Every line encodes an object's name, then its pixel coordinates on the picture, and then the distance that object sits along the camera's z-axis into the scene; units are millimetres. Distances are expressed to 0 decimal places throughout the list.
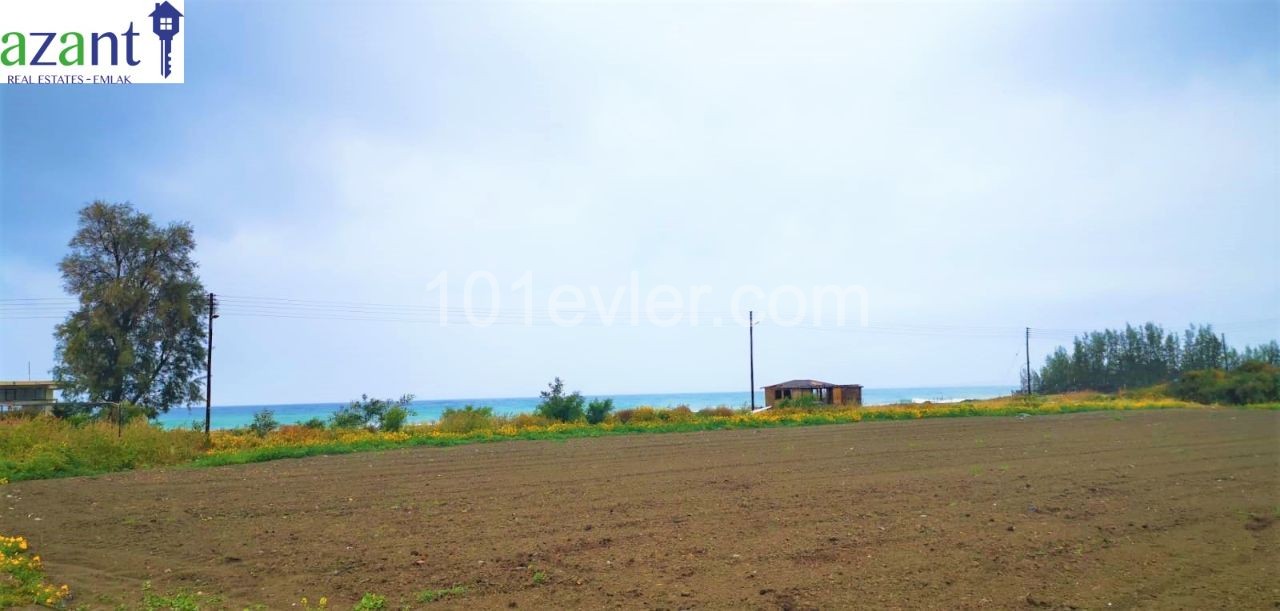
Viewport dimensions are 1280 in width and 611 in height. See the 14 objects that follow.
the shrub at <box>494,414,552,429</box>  32562
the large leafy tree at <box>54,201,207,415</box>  34344
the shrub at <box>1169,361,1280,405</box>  57812
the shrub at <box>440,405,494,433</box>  30844
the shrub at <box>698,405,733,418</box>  41341
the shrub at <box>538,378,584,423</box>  35562
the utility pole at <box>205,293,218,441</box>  33125
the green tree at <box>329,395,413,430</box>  32156
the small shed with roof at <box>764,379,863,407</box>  54688
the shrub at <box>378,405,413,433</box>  31400
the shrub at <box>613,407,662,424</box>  37344
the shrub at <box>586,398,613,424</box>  35562
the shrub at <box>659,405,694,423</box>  37625
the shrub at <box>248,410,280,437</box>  30828
